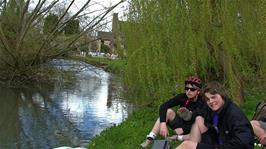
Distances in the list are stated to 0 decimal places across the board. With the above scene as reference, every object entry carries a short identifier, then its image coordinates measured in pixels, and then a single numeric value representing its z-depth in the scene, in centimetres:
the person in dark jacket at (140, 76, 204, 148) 391
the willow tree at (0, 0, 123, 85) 1352
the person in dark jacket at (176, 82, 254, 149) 277
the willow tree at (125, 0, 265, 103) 493
